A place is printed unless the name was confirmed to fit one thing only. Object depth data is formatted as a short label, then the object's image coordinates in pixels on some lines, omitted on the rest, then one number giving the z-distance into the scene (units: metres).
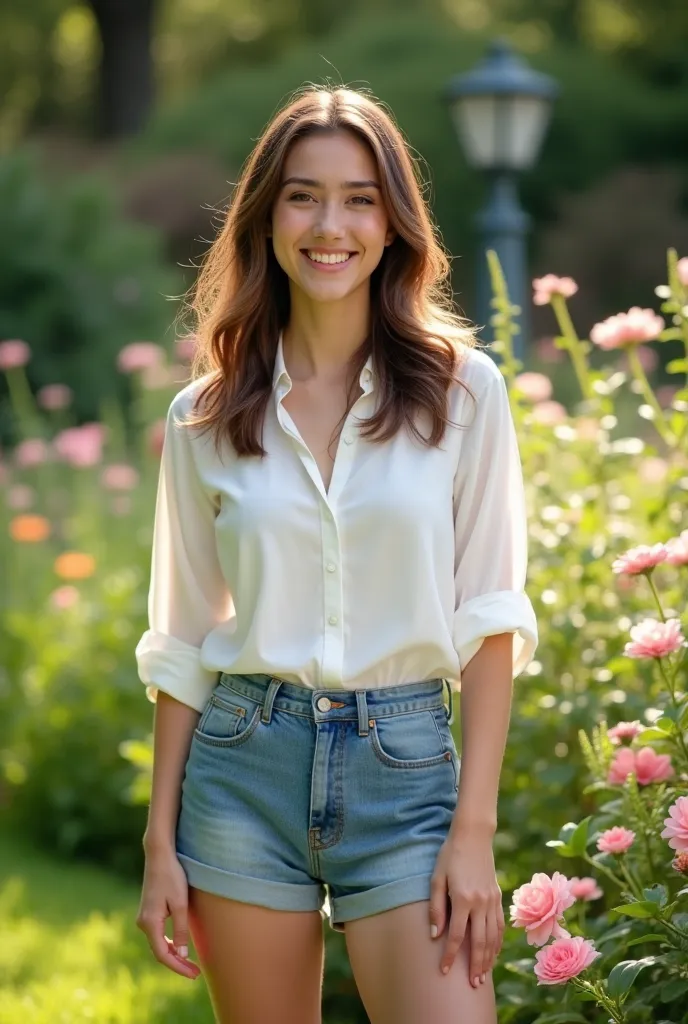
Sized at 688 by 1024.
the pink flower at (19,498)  10.99
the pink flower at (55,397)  11.57
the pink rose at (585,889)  4.99
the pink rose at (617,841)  4.70
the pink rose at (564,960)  4.19
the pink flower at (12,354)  11.17
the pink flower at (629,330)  6.13
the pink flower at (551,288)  6.41
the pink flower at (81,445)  10.26
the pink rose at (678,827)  4.30
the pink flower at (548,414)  6.91
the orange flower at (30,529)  10.09
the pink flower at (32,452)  10.48
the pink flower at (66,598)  9.73
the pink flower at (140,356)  10.09
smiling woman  4.34
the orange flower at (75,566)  9.65
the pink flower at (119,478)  10.14
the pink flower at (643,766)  5.01
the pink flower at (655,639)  4.71
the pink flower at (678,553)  5.11
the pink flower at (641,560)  4.85
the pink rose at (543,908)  4.38
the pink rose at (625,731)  5.10
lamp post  12.44
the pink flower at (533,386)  6.90
